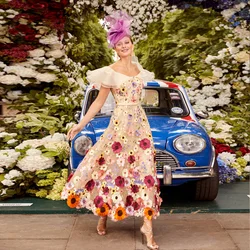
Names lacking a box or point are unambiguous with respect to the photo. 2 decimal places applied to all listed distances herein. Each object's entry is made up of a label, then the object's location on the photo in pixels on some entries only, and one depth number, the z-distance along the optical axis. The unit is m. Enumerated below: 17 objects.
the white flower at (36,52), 8.30
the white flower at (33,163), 5.58
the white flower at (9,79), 8.10
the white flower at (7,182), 5.33
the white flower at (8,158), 5.60
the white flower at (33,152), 5.70
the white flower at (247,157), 6.86
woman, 3.66
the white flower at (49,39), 8.35
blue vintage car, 4.72
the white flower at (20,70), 8.16
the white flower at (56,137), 6.21
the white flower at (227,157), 6.56
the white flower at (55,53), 8.50
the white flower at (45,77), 8.23
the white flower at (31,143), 6.00
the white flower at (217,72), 9.21
